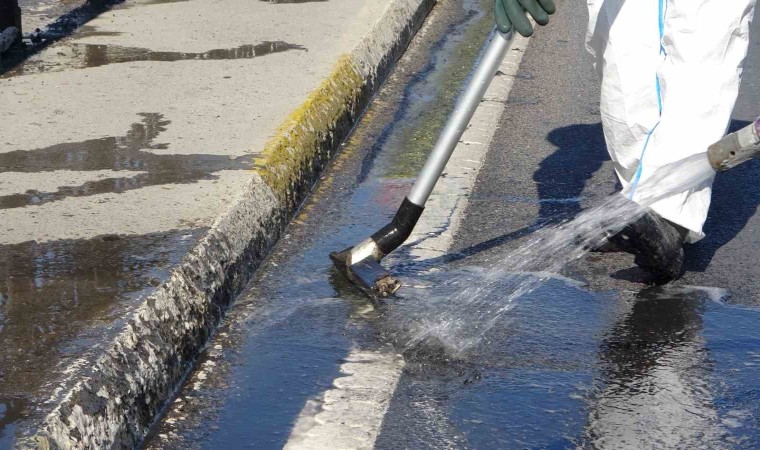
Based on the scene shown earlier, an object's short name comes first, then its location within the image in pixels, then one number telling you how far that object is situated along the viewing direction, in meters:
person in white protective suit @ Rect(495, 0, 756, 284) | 5.86
